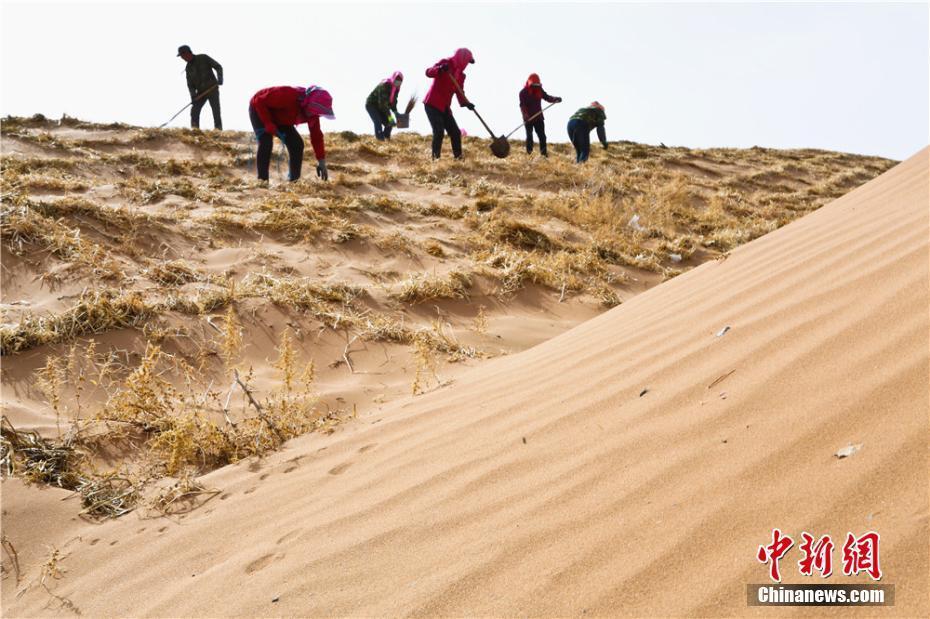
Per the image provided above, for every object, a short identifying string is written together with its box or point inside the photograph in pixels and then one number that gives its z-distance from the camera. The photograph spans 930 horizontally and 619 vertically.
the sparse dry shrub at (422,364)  3.34
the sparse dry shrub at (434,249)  6.18
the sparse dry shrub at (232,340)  3.33
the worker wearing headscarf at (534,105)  12.18
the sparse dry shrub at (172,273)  4.76
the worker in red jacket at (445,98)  10.23
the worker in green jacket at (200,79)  11.63
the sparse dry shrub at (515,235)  6.80
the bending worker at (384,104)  12.95
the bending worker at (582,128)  11.50
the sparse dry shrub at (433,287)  5.09
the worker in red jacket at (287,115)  7.53
